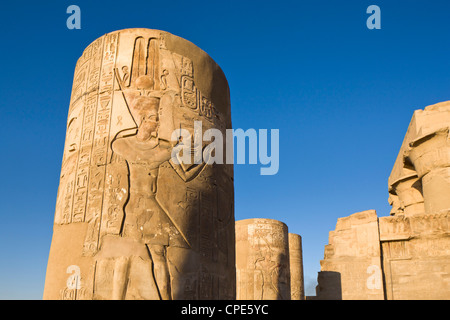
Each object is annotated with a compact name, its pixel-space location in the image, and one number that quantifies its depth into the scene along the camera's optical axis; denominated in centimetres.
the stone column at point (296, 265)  2212
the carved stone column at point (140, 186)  460
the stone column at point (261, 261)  1719
